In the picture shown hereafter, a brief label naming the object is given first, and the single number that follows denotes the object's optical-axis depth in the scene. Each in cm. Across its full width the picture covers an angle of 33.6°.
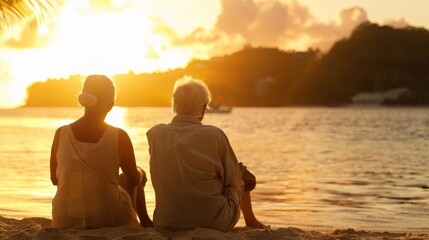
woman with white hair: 600
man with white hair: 601
